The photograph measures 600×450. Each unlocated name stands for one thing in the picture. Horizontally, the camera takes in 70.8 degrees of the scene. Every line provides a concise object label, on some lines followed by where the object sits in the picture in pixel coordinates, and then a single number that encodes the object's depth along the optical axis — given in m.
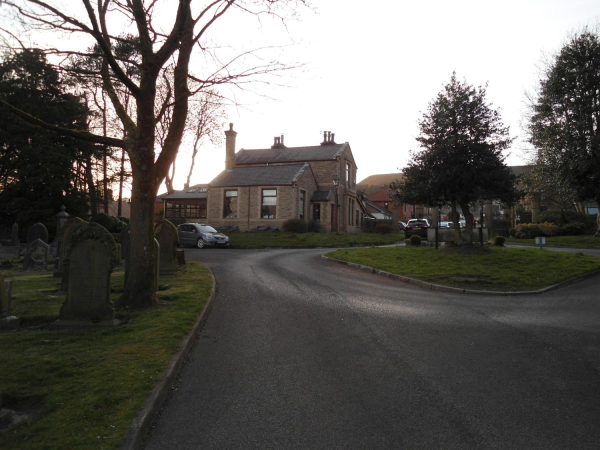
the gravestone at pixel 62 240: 12.09
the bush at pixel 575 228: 32.59
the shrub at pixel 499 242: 21.55
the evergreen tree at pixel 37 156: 27.06
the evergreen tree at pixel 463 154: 17.77
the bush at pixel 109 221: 26.56
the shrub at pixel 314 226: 37.03
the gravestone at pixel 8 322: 6.47
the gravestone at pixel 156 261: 8.94
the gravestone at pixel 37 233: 14.79
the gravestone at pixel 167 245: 13.60
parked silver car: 27.03
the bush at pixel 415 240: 23.73
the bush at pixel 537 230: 32.50
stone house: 37.03
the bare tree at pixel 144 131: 8.10
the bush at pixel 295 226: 34.66
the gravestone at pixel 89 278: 6.80
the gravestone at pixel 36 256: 14.28
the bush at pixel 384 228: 42.00
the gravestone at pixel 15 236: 18.55
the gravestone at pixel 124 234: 12.46
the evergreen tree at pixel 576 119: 20.09
